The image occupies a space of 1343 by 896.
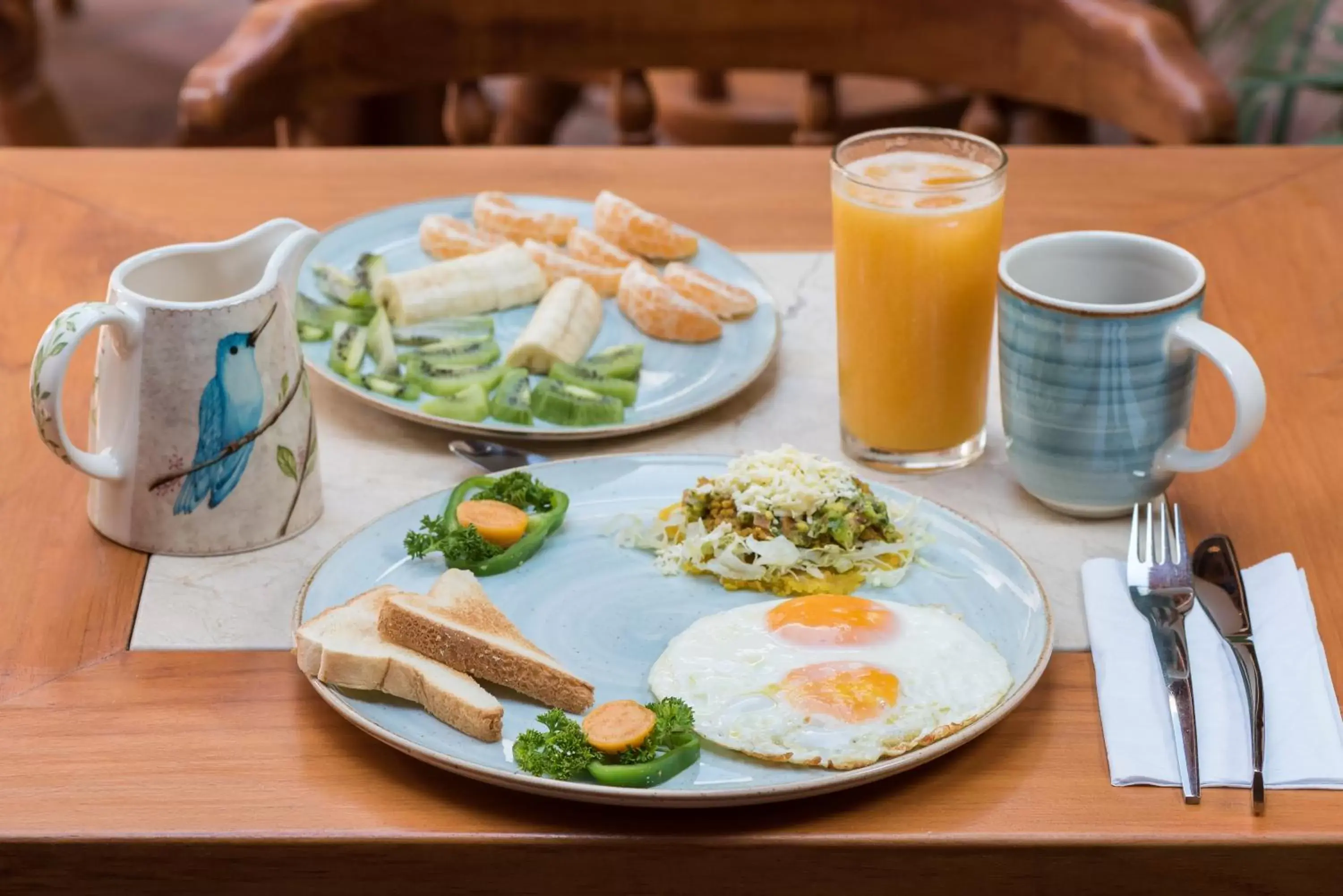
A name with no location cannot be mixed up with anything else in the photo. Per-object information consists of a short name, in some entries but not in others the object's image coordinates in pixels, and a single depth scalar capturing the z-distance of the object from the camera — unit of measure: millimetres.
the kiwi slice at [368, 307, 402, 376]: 1628
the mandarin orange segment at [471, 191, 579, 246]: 1944
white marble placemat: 1277
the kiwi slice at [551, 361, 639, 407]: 1589
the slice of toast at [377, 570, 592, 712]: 1122
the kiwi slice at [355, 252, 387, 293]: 1800
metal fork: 1115
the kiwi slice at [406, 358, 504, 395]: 1594
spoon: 1484
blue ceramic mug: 1303
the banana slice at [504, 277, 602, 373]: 1636
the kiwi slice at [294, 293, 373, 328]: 1732
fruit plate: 1533
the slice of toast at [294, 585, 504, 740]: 1082
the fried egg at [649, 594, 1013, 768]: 1065
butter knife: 1118
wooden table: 1035
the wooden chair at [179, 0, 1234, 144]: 2420
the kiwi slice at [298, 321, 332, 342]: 1690
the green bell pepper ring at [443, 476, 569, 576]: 1290
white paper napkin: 1087
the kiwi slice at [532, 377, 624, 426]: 1528
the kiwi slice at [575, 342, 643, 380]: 1635
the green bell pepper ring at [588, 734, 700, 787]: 1021
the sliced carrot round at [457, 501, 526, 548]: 1303
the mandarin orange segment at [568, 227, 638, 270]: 1854
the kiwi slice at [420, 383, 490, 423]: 1536
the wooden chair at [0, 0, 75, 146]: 4418
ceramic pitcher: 1251
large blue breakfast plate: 1037
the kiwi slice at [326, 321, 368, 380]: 1620
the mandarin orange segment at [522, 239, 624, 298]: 1820
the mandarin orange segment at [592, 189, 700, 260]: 1889
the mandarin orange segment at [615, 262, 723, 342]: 1706
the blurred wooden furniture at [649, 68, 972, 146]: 3637
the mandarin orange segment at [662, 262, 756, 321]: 1755
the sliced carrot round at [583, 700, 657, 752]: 1035
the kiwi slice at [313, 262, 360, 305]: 1780
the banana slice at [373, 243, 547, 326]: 1749
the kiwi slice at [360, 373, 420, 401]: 1579
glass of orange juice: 1409
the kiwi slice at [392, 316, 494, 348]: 1697
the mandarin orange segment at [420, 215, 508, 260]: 1903
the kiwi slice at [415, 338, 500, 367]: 1646
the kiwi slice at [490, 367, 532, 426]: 1527
